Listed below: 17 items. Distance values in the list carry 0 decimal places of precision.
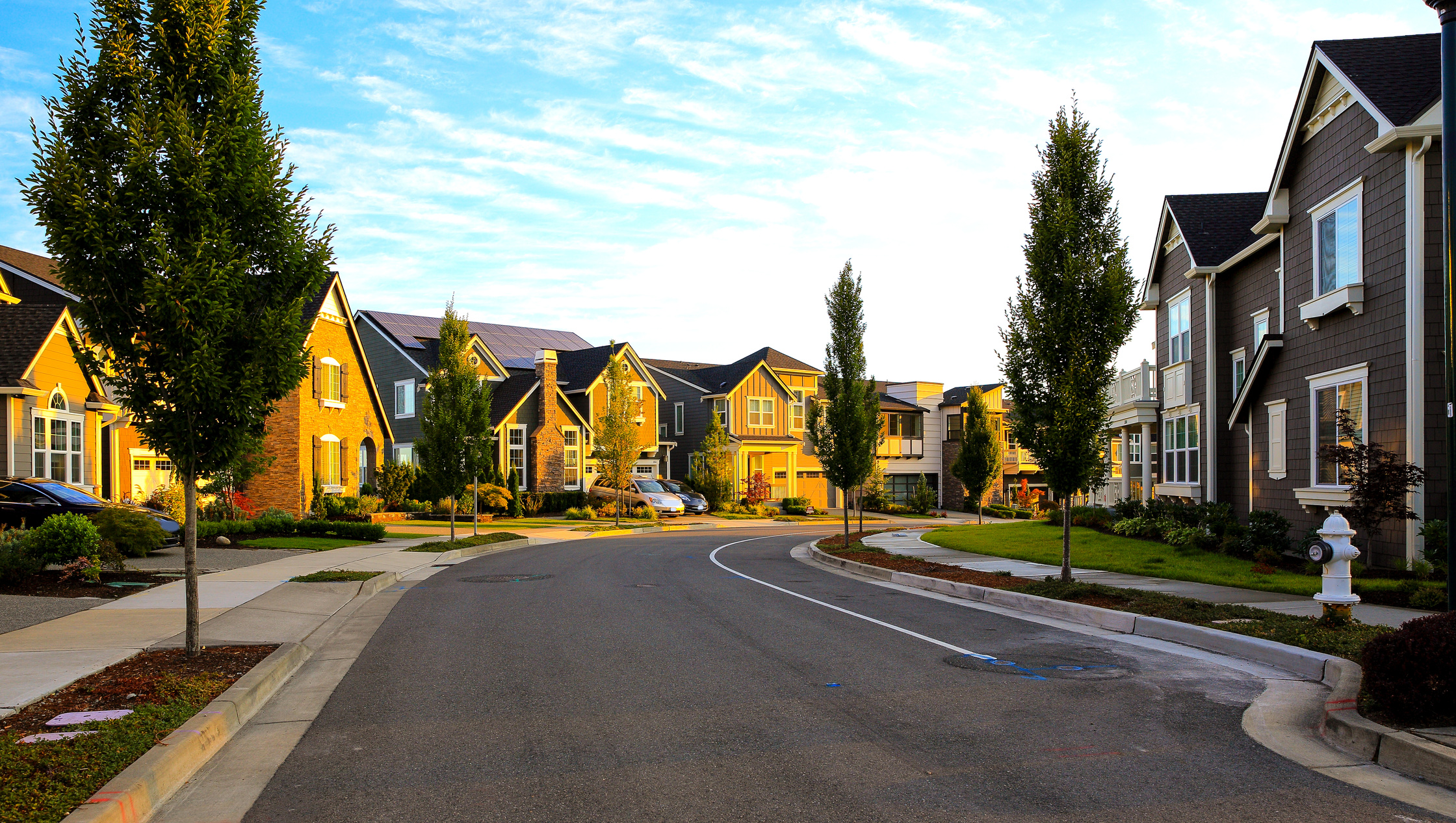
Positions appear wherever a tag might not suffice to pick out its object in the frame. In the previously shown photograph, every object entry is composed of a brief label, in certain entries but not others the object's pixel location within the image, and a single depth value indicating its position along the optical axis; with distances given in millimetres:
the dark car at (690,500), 46156
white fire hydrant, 9242
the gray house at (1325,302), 15172
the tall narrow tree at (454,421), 25875
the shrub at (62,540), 14922
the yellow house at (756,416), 54312
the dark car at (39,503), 19906
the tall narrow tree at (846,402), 26062
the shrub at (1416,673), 6387
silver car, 43812
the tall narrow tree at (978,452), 45594
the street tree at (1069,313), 14281
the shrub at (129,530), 18297
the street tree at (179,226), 8578
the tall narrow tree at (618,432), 38156
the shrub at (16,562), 14211
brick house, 30922
